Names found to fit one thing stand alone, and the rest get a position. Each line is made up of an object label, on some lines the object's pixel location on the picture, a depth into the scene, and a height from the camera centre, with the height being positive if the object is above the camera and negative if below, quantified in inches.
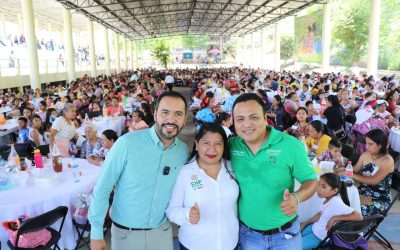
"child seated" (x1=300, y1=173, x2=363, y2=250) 117.3 -49.1
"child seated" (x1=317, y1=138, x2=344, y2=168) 169.0 -40.4
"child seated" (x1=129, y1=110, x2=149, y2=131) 234.5 -29.9
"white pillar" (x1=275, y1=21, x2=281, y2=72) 1150.3 +119.7
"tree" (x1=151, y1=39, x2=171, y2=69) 1531.5 +129.6
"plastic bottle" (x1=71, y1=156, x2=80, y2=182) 150.5 -42.7
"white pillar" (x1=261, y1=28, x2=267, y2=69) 1416.1 +129.8
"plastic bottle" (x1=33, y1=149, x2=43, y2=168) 156.4 -36.6
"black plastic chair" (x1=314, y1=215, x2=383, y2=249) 107.6 -50.6
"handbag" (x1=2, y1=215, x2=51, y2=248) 116.2 -55.1
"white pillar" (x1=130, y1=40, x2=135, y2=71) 1741.1 +146.9
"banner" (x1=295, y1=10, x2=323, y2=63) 872.3 +112.1
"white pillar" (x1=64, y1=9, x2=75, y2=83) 719.1 +79.7
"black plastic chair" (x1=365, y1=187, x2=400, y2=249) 140.9 -73.4
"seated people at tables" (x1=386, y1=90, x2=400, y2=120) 296.8 -26.8
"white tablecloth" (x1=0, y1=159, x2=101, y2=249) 124.5 -45.9
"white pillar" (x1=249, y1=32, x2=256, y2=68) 1575.4 +130.7
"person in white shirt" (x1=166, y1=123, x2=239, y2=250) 77.3 -27.7
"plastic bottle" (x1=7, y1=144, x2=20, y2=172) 155.3 -38.7
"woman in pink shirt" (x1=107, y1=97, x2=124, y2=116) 338.4 -29.3
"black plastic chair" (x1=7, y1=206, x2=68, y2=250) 107.4 -47.5
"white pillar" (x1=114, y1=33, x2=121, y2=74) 1307.8 +108.8
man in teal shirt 75.6 -23.0
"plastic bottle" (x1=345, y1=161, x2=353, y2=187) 147.5 -43.6
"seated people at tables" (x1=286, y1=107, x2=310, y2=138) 229.3 -34.4
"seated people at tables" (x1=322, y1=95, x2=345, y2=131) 263.1 -31.3
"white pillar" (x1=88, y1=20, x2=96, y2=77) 914.1 +88.2
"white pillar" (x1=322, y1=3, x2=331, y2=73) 730.2 +96.1
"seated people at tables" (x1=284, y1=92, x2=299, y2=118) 312.7 -28.7
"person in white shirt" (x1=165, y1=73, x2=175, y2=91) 711.1 -4.2
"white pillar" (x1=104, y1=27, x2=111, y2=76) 1109.1 +94.4
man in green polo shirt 77.5 -22.6
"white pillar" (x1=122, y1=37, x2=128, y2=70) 1552.2 +98.7
